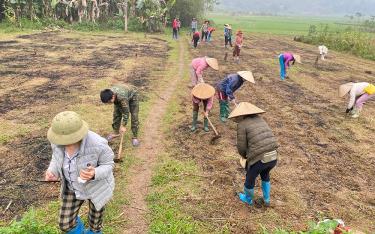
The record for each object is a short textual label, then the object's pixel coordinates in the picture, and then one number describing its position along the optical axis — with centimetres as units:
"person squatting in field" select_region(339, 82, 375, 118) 1005
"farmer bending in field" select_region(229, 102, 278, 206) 518
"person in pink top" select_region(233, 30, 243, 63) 1817
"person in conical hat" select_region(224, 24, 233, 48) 2262
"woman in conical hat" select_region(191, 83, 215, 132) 820
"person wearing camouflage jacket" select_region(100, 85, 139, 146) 646
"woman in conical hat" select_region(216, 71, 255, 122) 848
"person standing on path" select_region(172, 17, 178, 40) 2608
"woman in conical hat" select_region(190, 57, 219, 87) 965
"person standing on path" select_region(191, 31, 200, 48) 2233
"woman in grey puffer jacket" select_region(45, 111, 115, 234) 357
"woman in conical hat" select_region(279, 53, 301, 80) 1411
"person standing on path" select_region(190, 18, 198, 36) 2673
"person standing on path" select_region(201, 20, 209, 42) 2500
